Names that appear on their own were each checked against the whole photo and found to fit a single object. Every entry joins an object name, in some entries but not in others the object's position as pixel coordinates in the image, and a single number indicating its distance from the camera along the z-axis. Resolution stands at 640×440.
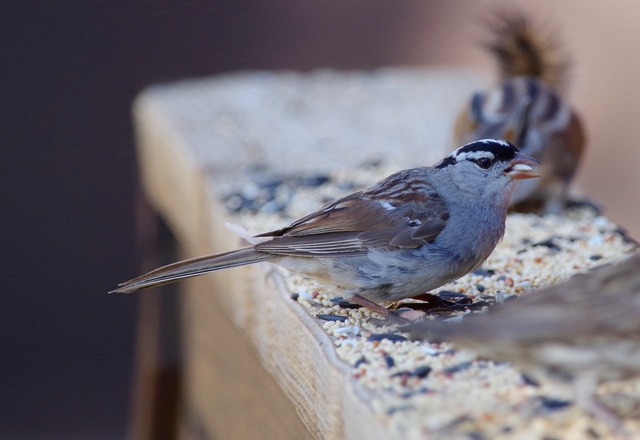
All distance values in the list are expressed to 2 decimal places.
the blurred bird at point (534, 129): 6.10
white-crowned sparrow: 4.14
